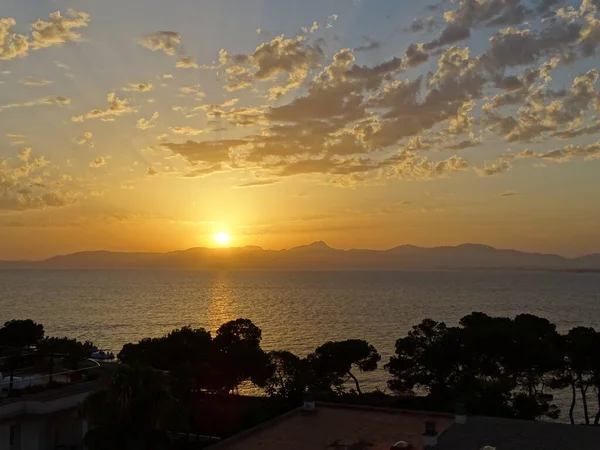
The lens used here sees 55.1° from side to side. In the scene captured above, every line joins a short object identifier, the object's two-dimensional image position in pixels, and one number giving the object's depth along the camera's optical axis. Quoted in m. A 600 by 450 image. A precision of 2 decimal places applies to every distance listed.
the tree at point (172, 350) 38.12
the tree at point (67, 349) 26.64
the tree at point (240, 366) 39.25
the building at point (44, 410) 21.05
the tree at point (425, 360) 39.97
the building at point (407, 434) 19.58
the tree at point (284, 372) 37.56
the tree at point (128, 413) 16.69
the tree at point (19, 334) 49.91
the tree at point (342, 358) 43.62
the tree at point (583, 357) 37.62
